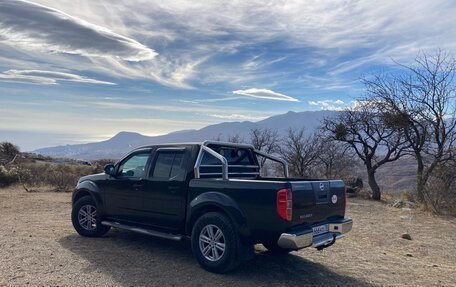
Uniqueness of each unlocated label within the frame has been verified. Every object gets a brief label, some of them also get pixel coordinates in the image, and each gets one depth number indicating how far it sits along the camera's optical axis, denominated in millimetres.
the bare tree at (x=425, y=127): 14880
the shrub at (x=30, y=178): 19388
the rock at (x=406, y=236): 9484
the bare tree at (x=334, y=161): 20547
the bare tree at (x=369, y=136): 17109
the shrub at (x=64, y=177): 18986
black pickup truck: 5785
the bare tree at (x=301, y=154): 21500
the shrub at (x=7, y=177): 19359
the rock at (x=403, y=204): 14793
